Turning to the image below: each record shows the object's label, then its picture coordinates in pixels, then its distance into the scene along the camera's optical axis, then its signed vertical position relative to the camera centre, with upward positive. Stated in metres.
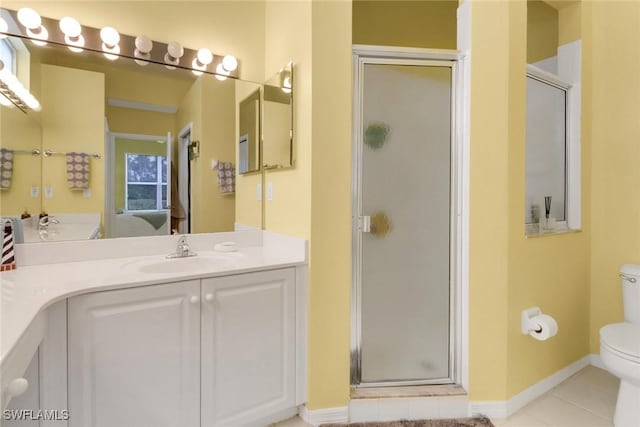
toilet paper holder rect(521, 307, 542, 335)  1.83 -0.61
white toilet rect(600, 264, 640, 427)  1.59 -0.73
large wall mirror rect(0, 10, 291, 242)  1.57 +0.33
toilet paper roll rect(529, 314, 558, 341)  1.80 -0.63
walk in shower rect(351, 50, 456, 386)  1.83 -0.07
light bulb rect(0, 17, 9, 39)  1.50 +0.80
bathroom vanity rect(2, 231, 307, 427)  1.16 -0.49
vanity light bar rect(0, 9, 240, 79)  1.59 +0.85
